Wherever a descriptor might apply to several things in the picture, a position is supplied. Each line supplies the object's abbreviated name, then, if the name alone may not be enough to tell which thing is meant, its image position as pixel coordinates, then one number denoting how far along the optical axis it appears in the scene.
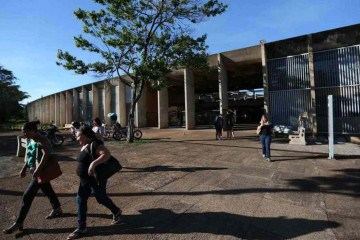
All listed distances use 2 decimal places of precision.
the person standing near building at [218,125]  15.34
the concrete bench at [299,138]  12.48
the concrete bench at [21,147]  10.40
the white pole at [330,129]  8.95
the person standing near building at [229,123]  15.67
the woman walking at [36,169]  4.11
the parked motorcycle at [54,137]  13.50
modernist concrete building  14.27
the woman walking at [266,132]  8.77
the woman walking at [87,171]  3.89
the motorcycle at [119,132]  16.35
